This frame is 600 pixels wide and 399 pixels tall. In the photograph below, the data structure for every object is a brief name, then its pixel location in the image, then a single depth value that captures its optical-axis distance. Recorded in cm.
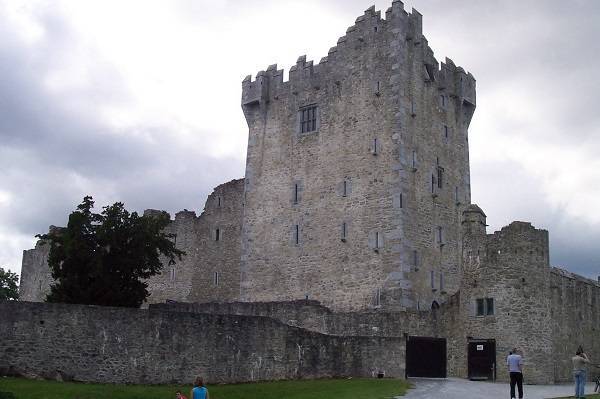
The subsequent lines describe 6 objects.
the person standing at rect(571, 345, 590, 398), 2388
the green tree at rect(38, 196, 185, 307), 3241
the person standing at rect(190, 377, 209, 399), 1978
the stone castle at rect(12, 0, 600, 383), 3275
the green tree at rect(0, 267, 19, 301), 6638
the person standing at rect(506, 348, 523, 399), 2409
